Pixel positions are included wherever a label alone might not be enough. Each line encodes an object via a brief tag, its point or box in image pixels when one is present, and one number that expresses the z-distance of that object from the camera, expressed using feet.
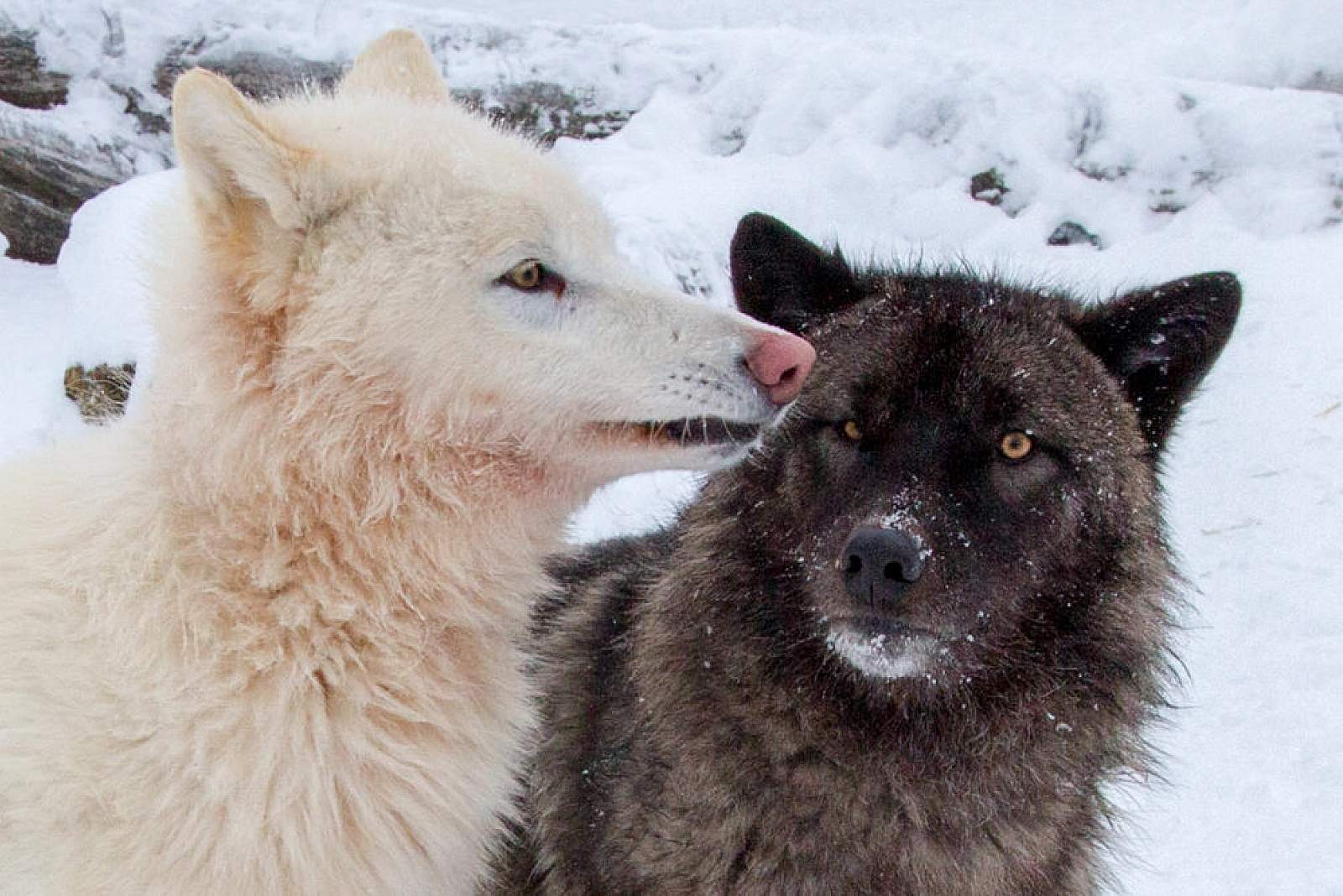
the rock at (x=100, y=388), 18.92
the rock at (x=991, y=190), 30.40
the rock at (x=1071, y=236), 29.94
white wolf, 7.09
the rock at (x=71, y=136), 26.76
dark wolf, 9.41
